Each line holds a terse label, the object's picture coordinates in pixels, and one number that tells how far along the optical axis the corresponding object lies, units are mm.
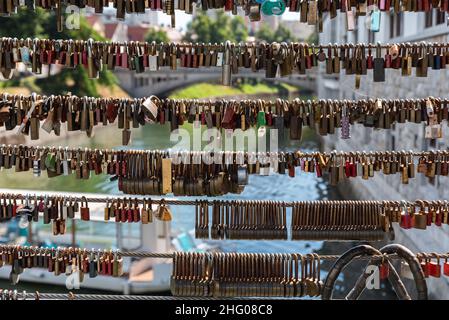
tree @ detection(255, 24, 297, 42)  76069
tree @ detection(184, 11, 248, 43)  65562
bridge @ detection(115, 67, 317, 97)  48738
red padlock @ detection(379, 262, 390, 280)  3492
